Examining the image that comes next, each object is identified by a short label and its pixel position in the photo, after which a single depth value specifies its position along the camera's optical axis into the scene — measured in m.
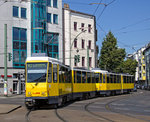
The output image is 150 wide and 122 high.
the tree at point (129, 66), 62.09
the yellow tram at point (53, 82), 15.97
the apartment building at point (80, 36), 47.25
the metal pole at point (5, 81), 33.90
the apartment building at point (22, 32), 39.75
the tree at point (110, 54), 56.88
